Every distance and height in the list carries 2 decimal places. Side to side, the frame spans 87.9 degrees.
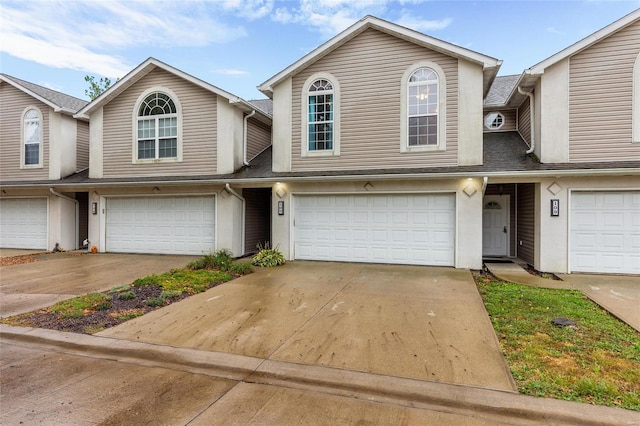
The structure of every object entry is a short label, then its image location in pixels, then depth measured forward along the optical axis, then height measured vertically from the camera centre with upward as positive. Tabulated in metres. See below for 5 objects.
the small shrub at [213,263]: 9.11 -1.46
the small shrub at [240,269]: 8.81 -1.57
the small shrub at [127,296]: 6.29 -1.63
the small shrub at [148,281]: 7.32 -1.58
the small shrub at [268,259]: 9.77 -1.42
